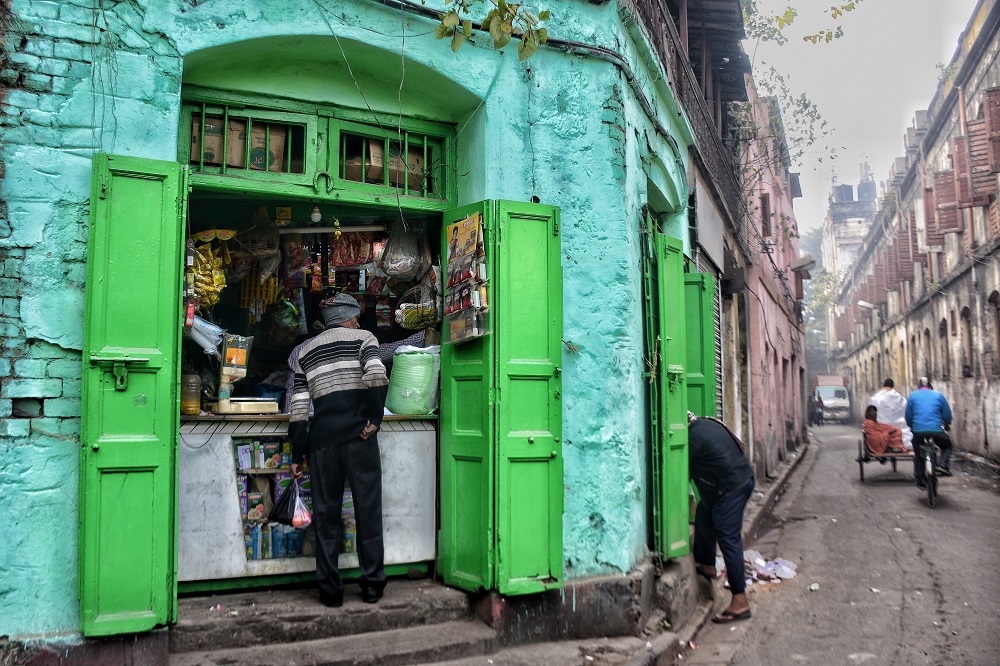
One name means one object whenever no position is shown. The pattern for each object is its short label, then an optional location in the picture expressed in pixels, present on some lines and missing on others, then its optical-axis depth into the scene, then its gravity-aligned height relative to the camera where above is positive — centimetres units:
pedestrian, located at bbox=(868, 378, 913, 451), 1468 -30
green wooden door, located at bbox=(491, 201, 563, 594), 525 -3
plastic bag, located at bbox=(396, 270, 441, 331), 593 +62
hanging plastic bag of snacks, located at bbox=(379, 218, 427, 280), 595 +103
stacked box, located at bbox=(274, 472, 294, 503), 551 -60
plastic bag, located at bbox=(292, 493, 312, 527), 520 -78
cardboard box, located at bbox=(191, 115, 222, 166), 521 +167
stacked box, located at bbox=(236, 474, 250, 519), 536 -63
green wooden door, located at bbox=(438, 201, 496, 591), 526 -44
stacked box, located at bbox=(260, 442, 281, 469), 548 -41
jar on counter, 525 +1
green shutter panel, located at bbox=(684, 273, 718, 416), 774 +49
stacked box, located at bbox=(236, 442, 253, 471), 538 -41
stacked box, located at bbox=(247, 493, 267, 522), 539 -76
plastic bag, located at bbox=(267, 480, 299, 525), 523 -74
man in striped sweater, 514 -29
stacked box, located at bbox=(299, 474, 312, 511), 553 -65
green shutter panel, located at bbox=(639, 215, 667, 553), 631 +4
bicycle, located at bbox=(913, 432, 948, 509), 1128 -99
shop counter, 514 -72
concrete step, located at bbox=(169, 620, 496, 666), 453 -150
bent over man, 640 -86
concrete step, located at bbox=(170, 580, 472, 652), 462 -134
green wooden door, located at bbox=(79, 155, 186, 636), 419 -3
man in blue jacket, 1191 -48
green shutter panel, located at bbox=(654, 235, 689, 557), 638 -12
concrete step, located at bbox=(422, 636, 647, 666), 497 -166
